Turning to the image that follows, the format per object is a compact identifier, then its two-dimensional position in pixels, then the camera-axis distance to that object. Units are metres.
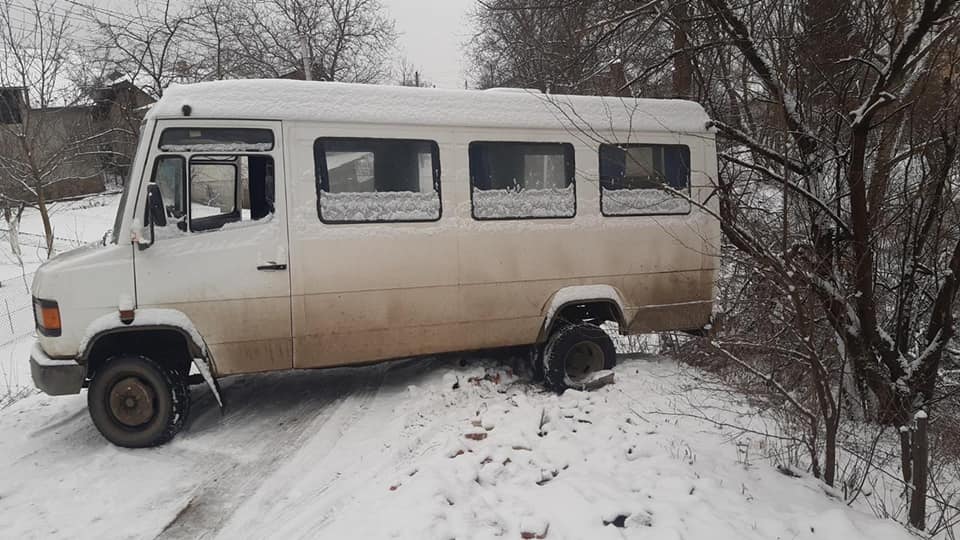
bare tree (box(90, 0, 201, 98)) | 16.02
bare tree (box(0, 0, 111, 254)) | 15.74
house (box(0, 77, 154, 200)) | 16.20
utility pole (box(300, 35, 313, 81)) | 19.28
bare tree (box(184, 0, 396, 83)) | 19.30
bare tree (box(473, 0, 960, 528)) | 4.24
